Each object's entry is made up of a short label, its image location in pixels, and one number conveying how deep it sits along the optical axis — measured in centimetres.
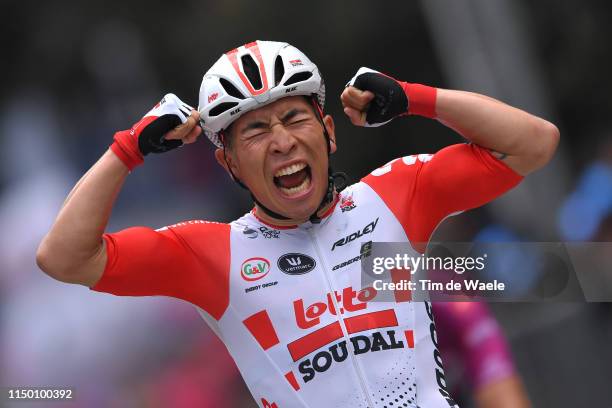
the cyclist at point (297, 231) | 859
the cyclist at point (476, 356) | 1186
